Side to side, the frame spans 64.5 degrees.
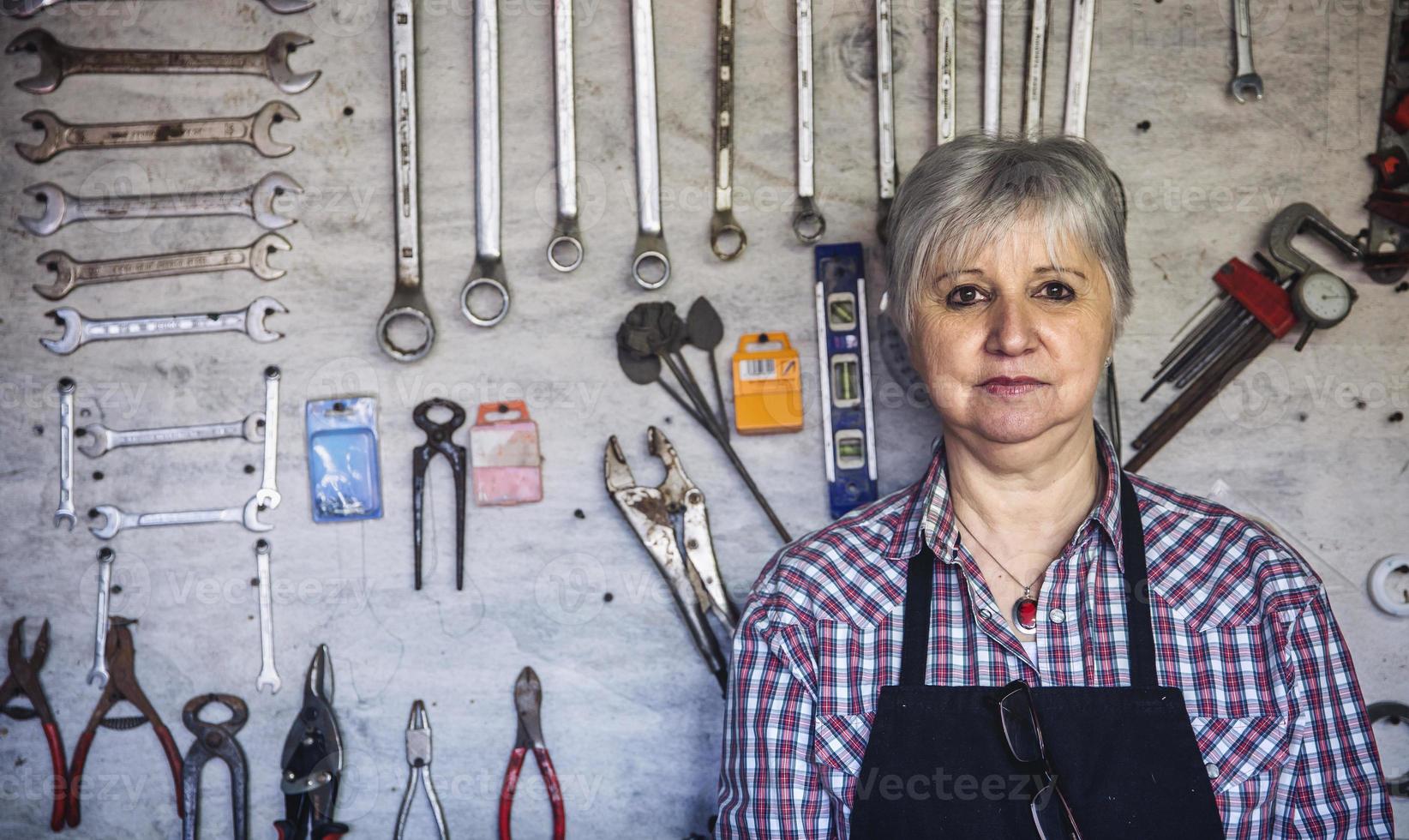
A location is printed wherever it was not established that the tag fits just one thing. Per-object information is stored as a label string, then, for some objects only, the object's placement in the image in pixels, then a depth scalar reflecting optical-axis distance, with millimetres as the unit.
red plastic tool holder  1810
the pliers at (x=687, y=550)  1842
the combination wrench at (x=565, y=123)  1875
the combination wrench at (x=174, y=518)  1942
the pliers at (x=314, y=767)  1836
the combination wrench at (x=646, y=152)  1873
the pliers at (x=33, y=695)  1925
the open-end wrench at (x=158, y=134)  1965
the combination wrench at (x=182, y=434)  1955
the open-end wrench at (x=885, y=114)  1857
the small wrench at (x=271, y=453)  1938
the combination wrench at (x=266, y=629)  1926
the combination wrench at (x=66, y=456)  1973
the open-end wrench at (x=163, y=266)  1958
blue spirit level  1868
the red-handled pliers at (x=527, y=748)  1831
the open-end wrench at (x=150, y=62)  1966
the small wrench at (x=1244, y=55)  1867
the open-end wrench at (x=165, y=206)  1958
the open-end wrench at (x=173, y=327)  1953
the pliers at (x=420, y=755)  1859
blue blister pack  1917
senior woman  1312
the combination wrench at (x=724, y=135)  1885
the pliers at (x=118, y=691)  1931
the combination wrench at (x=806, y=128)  1862
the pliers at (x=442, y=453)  1890
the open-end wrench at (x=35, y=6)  1973
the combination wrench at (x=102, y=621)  1951
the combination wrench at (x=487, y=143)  1884
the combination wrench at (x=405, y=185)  1897
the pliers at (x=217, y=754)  1909
